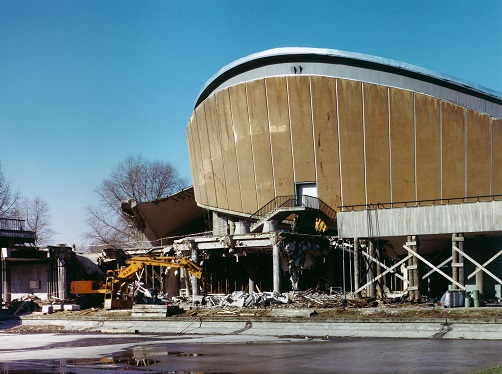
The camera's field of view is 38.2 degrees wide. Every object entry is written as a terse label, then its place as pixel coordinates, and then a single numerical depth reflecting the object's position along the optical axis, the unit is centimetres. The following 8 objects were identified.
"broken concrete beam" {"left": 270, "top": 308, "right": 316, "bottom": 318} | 3512
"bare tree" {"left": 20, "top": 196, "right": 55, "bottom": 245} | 10119
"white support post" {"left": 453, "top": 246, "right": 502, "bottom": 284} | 3597
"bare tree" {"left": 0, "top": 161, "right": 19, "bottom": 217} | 8218
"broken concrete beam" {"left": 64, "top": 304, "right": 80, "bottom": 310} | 4901
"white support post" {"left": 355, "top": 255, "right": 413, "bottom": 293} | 3865
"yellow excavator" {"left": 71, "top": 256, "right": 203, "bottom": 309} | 4688
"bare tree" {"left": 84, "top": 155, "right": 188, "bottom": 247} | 9838
